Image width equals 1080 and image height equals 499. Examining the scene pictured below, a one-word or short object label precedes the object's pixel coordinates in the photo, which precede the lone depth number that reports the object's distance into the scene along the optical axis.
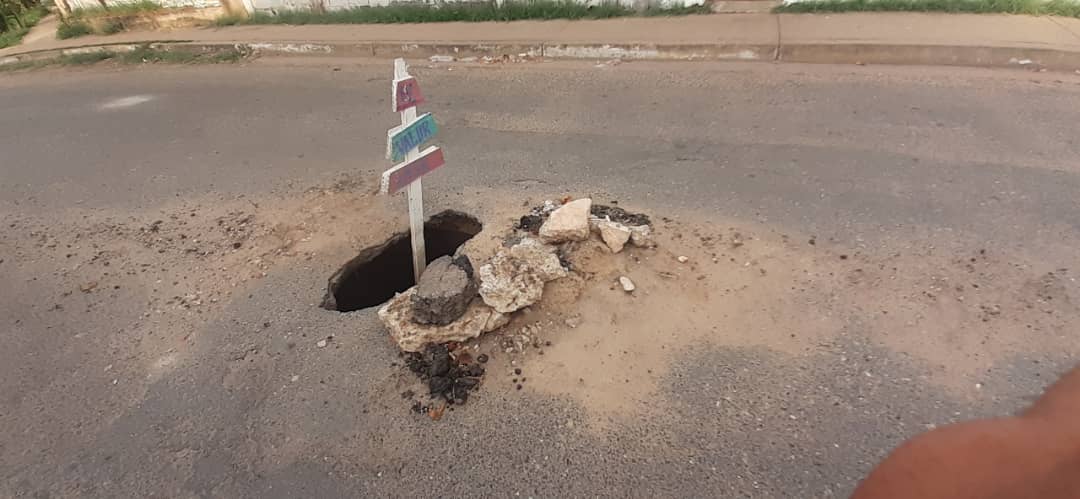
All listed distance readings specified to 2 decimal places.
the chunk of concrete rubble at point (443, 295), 3.12
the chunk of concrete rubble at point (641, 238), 3.77
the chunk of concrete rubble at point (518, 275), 3.24
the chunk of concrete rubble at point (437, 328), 3.16
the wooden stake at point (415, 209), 3.03
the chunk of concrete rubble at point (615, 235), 3.68
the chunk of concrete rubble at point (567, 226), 3.67
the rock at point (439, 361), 3.04
